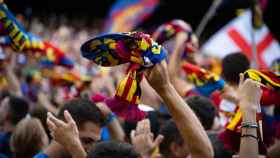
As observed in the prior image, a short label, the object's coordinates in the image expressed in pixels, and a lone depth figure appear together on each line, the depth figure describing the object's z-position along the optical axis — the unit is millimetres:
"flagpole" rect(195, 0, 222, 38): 14751
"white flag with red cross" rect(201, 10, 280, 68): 14055
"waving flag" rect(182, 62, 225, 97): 8695
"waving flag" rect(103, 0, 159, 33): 17812
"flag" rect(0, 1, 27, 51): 8297
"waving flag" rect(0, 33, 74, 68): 10070
